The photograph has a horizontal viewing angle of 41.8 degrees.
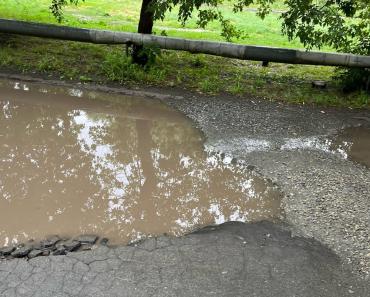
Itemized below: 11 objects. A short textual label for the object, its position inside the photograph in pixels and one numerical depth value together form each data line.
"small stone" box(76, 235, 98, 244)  4.82
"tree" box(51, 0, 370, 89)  9.17
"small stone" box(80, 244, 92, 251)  4.70
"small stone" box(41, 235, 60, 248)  4.71
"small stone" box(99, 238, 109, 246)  4.83
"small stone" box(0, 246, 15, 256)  4.57
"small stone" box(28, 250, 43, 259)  4.53
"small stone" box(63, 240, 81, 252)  4.67
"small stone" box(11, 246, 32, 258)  4.54
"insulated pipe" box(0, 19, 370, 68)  9.80
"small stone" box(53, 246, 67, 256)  4.58
